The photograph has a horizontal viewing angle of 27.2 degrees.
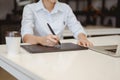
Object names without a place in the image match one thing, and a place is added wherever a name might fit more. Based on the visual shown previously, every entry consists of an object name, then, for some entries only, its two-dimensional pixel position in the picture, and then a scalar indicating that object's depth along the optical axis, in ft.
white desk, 3.04
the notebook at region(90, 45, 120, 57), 4.40
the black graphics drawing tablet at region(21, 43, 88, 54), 4.66
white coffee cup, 4.35
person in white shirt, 6.63
